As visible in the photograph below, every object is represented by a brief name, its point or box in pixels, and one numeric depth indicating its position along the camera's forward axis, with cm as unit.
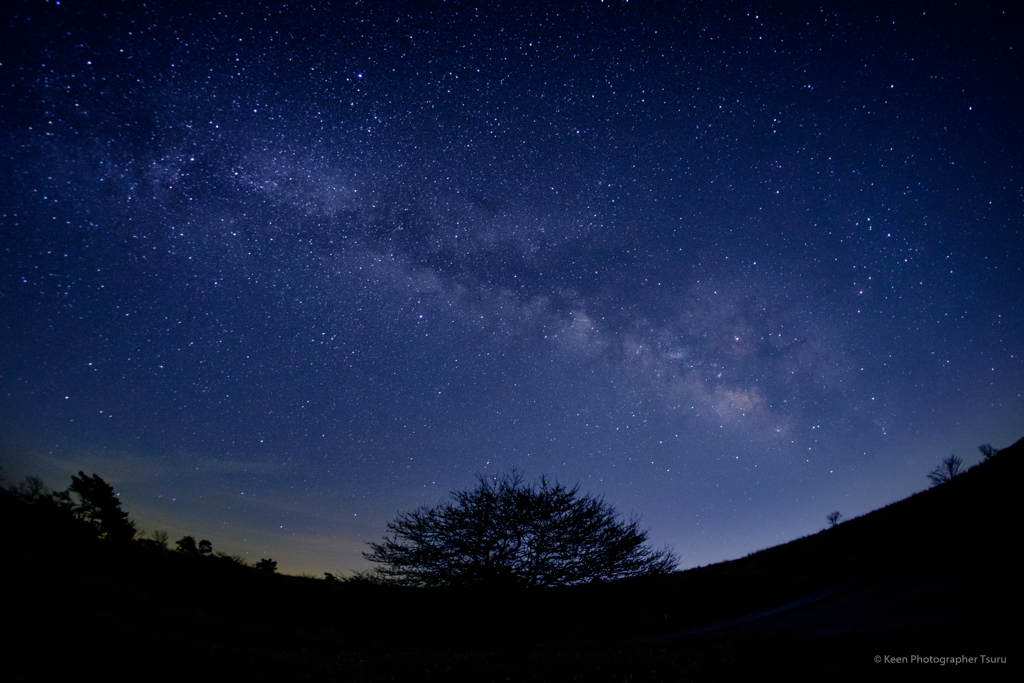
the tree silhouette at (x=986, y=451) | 4222
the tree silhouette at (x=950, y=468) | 4594
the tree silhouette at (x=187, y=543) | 3378
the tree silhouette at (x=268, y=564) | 3686
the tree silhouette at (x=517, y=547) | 1797
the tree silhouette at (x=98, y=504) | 2984
